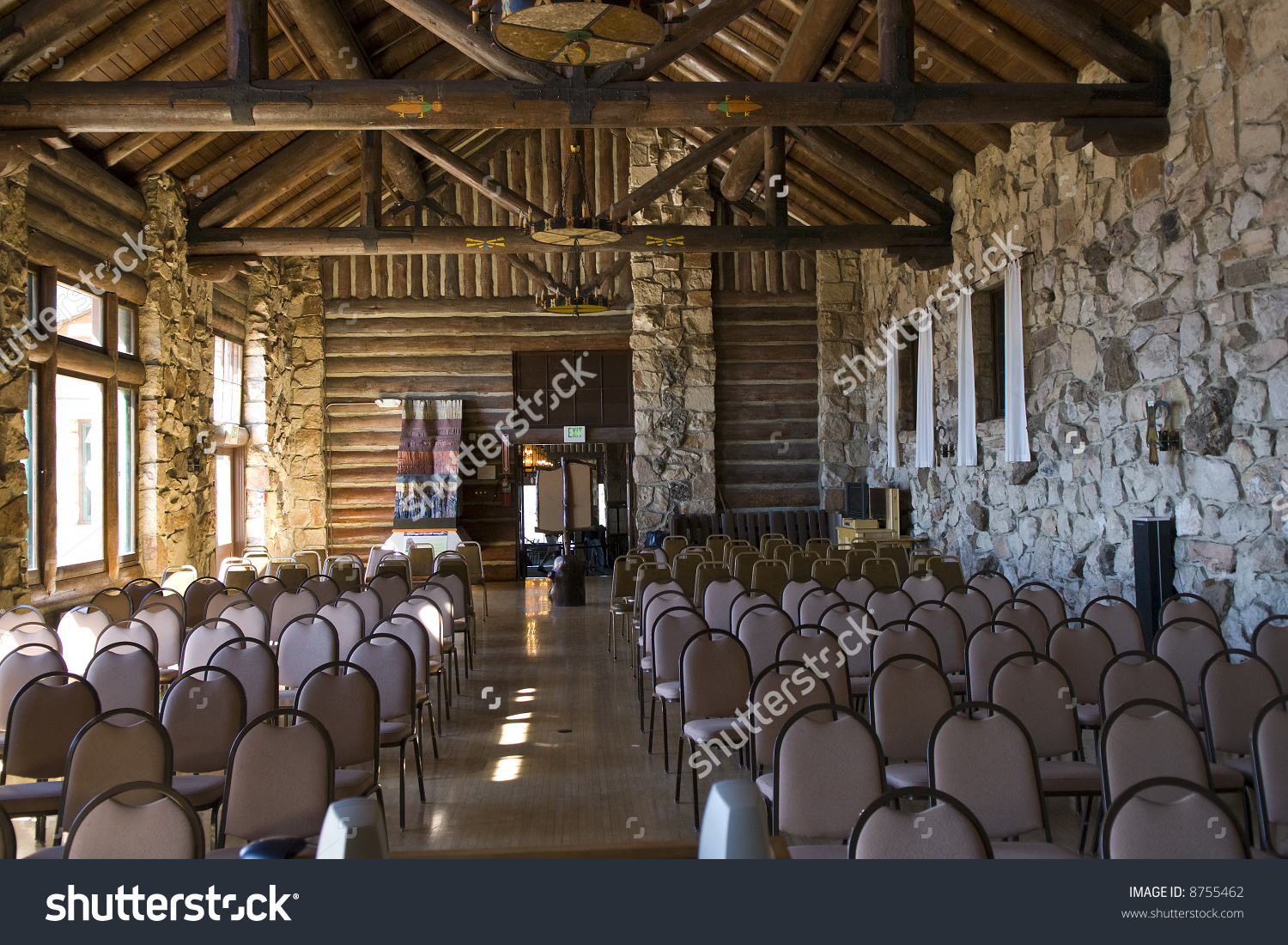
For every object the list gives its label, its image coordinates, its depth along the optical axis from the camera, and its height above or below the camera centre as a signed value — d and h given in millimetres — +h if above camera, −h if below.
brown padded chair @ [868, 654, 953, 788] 4477 -1103
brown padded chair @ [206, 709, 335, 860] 3570 -1107
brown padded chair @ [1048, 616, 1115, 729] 5344 -1025
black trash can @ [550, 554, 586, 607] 13922 -1427
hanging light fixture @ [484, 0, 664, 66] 4816 +2539
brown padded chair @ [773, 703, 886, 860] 3506 -1110
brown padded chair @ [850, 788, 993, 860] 2598 -998
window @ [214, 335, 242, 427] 14641 +1861
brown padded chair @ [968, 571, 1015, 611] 7434 -863
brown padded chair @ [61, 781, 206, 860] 2756 -995
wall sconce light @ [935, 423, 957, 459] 12805 +493
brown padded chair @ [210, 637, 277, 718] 5191 -993
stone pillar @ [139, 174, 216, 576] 11219 +1304
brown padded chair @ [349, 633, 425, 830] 5418 -1080
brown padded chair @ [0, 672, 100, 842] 4430 -1105
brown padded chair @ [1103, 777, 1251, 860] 2654 -1015
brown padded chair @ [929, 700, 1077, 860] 3479 -1095
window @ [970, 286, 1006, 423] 11914 +1647
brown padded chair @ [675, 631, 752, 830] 5301 -1119
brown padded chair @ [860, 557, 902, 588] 9141 -889
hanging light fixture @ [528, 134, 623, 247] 9297 +2728
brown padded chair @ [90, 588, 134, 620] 7668 -868
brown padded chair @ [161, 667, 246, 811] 4605 -1125
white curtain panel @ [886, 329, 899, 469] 15188 +1227
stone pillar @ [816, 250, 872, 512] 17188 +1887
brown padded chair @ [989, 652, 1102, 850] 4484 -1084
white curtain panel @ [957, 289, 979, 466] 11828 +1190
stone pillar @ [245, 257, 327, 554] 15742 +1562
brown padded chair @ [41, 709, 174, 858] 3709 -1060
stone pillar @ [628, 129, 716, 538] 16766 +2292
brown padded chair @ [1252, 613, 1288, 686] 5086 -948
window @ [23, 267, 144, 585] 9141 +677
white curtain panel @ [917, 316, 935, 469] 13461 +1259
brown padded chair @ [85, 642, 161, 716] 5062 -982
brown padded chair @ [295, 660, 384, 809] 4574 -1070
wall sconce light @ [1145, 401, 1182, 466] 7883 +387
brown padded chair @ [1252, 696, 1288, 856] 3506 -1112
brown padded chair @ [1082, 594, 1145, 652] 5898 -940
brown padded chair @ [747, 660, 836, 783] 4516 -1018
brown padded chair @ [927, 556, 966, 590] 8875 -868
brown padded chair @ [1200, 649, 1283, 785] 4418 -1074
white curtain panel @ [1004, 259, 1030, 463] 10414 +1142
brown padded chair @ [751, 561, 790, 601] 8859 -892
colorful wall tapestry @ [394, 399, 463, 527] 16562 +575
